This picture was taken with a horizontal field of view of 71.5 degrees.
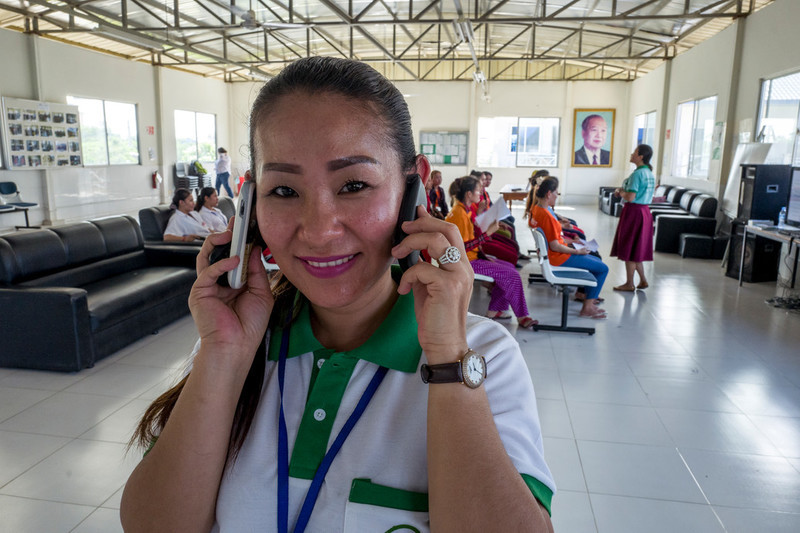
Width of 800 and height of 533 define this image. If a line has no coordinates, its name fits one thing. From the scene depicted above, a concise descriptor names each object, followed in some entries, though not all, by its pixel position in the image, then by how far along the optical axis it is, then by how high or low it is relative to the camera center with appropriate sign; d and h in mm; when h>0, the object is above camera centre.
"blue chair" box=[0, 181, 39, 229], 9203 -641
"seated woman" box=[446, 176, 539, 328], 4930 -890
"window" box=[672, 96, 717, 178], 10547 +772
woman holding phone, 866 -373
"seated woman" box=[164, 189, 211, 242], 5910 -613
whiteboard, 7477 +188
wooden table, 10992 -439
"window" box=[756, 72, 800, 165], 7352 +808
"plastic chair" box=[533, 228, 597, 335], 4793 -901
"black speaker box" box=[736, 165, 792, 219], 6711 -167
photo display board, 9938 +510
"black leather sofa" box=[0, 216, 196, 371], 3729 -978
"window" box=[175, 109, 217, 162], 15234 +836
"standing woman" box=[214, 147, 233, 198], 14469 -67
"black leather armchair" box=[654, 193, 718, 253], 8867 -836
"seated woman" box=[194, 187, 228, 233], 6508 -508
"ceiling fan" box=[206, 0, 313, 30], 6902 +1854
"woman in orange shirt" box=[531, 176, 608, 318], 5062 -691
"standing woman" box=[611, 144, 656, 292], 6215 -518
